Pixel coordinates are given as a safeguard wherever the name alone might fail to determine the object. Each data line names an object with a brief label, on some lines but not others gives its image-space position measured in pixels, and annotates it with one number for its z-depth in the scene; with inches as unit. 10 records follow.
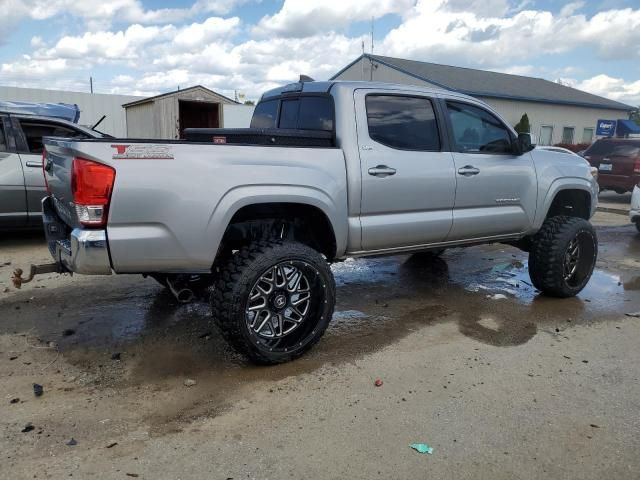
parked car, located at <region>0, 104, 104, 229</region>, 255.0
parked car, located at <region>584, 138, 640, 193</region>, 497.0
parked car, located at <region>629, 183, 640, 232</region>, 331.3
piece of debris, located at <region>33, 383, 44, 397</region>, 124.6
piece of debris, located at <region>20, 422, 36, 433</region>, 109.7
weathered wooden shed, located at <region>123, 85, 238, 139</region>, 728.3
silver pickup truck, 119.0
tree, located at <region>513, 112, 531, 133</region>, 1005.4
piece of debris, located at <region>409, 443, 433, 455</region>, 104.8
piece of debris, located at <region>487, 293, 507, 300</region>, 206.4
